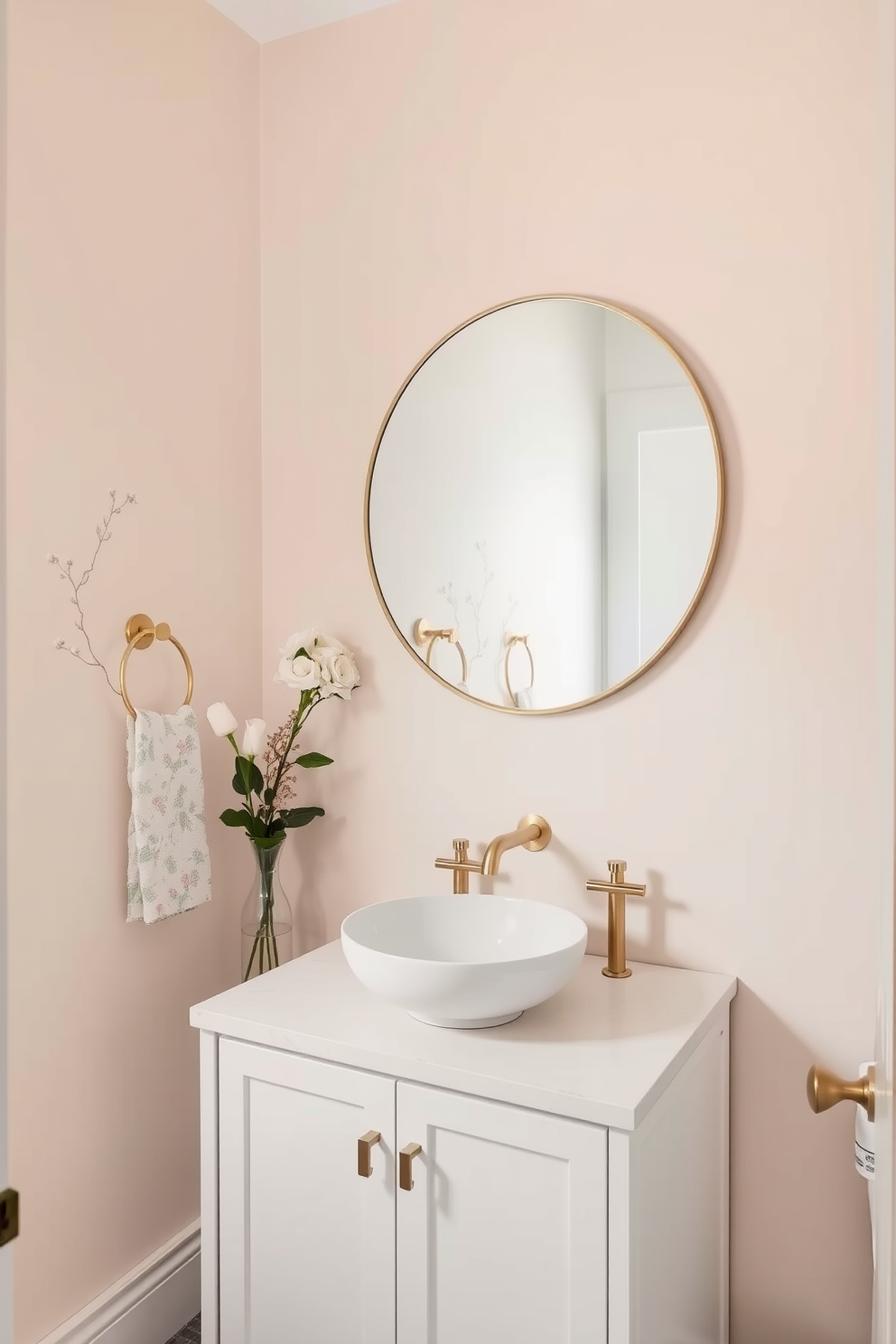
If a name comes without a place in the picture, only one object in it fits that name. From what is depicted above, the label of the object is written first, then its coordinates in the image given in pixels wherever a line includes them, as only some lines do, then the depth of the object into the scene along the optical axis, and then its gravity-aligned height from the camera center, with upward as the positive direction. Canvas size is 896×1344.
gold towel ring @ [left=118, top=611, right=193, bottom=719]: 1.68 +0.05
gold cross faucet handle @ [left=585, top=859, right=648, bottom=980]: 1.55 -0.41
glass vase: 1.80 -0.47
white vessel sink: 1.25 -0.43
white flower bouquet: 1.80 -0.18
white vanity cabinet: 1.17 -0.68
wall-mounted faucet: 1.65 -0.32
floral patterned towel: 1.65 -0.28
